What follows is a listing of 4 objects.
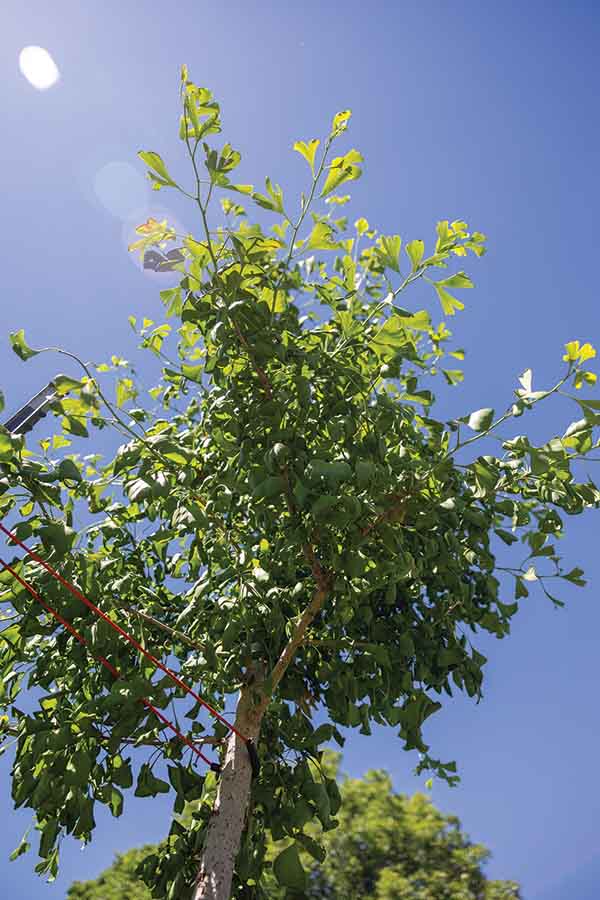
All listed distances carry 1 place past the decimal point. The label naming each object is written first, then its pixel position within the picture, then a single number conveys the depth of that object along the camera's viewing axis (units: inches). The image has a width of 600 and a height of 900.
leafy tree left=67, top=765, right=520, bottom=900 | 414.0
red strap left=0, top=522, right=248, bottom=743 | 82.4
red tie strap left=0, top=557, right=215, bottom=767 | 86.6
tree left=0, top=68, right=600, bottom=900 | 85.3
